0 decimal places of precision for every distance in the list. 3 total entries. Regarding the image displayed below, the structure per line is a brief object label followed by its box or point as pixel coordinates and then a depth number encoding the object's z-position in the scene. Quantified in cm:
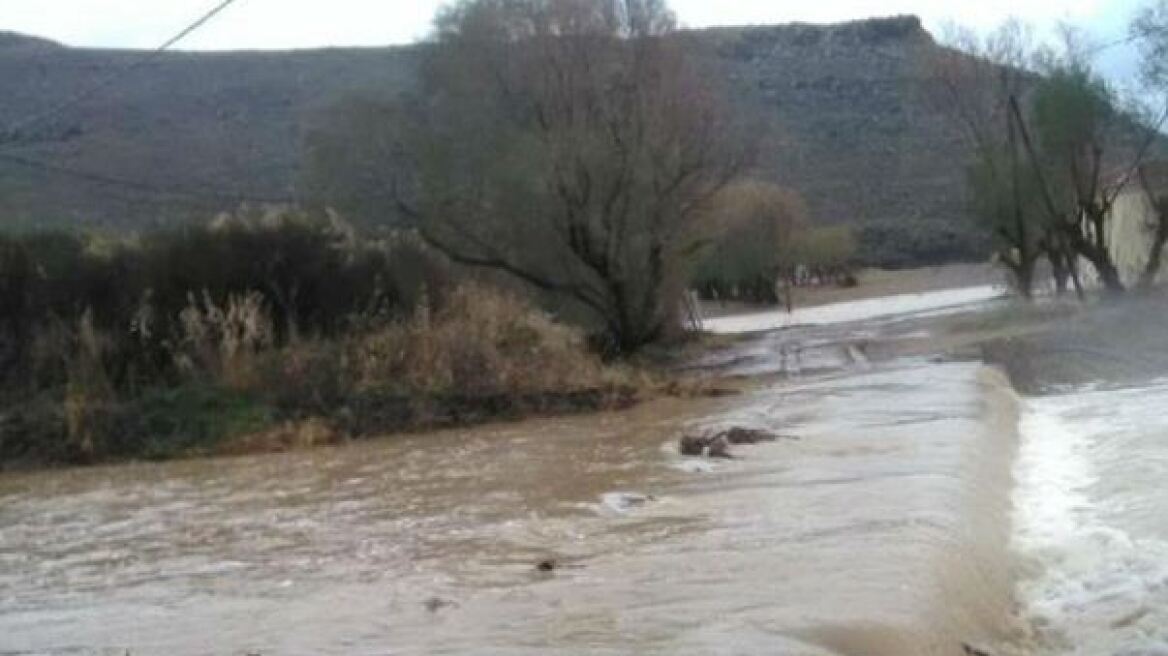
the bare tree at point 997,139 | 5297
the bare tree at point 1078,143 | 4706
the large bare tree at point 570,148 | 3697
